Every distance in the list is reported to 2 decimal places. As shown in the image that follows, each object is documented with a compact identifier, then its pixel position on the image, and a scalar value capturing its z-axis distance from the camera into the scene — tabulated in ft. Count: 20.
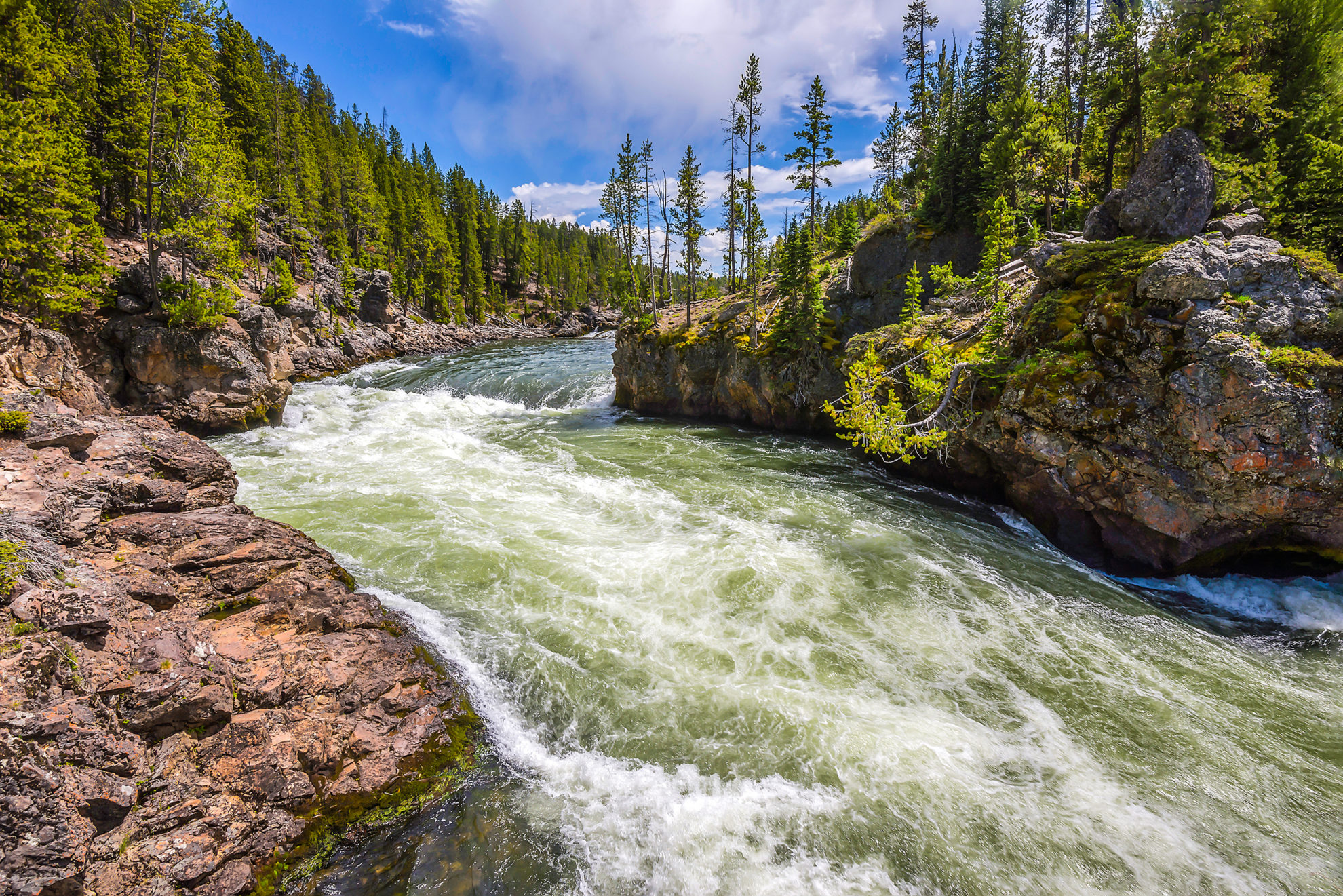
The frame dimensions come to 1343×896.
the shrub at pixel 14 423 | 24.99
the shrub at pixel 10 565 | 14.10
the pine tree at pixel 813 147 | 102.01
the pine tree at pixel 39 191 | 47.09
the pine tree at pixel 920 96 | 116.16
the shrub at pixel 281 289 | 88.99
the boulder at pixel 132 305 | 57.31
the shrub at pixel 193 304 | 58.80
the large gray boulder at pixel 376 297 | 152.46
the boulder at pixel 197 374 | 57.16
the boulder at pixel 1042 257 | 40.81
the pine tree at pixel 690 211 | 108.47
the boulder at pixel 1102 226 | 45.98
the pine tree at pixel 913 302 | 55.67
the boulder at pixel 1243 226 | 35.29
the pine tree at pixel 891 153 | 136.87
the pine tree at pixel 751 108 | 95.71
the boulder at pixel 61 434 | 25.63
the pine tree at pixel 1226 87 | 41.16
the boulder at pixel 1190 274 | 30.09
